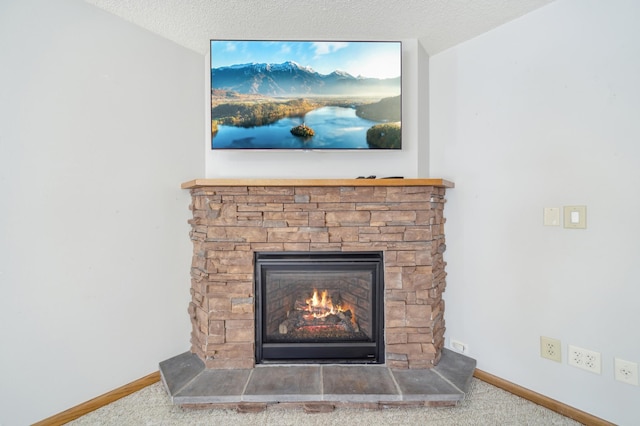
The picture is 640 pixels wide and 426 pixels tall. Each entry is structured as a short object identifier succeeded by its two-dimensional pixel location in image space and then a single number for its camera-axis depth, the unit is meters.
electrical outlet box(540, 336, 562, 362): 1.61
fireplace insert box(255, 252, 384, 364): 1.85
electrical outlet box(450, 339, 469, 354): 1.97
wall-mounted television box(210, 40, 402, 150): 1.86
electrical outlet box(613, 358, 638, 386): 1.38
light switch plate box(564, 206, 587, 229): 1.51
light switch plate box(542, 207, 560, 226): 1.60
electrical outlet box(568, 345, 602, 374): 1.47
